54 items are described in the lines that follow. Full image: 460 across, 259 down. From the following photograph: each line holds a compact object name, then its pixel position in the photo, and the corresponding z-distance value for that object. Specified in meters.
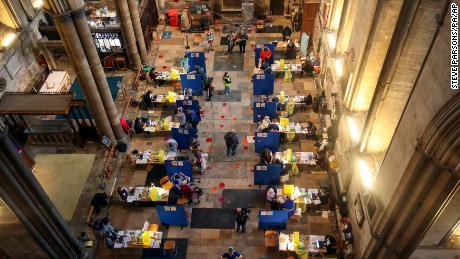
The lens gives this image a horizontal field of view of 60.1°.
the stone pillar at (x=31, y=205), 11.31
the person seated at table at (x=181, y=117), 20.67
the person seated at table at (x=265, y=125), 20.14
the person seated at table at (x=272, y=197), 17.20
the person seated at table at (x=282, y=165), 18.94
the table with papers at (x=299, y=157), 19.17
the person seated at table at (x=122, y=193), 17.86
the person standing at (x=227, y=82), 23.11
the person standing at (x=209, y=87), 23.23
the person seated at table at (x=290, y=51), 25.39
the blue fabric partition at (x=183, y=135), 19.77
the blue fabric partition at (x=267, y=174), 17.88
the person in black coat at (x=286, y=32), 26.50
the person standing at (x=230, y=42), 26.52
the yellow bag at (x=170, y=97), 22.64
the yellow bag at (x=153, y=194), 17.81
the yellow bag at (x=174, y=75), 24.00
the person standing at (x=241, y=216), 16.48
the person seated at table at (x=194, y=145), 19.75
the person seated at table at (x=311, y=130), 20.52
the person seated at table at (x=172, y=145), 19.39
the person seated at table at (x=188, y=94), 22.55
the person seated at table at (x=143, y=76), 25.00
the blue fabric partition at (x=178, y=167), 17.88
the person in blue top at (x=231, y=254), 15.42
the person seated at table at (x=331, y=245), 15.74
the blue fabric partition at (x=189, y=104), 21.09
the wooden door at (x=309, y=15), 25.19
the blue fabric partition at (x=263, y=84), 22.52
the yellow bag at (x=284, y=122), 20.67
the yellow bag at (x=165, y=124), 21.14
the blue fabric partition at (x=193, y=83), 22.58
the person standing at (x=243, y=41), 26.38
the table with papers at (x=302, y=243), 15.77
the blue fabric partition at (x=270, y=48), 24.38
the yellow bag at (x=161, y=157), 19.53
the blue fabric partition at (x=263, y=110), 20.91
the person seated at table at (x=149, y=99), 22.50
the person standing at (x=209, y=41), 27.14
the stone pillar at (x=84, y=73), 16.43
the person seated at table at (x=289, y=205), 17.06
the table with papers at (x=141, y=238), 16.23
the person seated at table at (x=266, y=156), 18.73
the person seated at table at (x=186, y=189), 17.72
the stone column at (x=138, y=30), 23.38
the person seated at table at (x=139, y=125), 21.06
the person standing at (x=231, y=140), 19.56
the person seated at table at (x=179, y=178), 18.06
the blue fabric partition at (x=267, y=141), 19.14
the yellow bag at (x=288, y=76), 23.95
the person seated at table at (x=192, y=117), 20.80
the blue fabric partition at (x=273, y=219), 16.17
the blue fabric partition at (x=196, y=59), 23.66
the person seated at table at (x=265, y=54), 24.08
